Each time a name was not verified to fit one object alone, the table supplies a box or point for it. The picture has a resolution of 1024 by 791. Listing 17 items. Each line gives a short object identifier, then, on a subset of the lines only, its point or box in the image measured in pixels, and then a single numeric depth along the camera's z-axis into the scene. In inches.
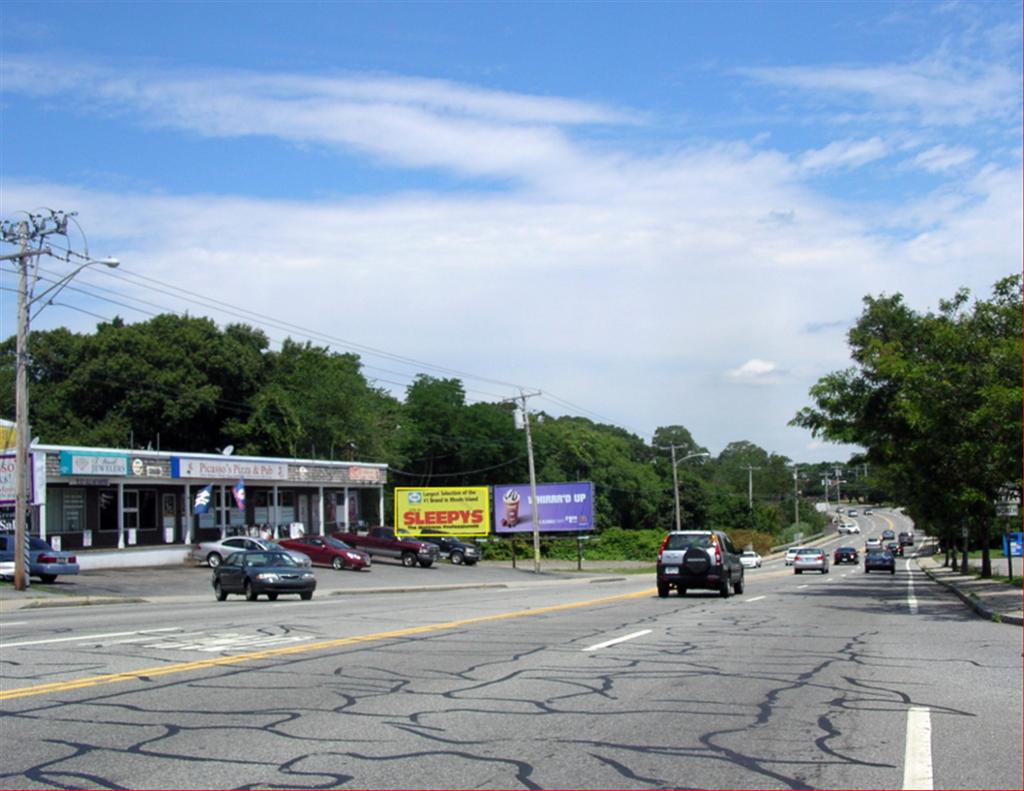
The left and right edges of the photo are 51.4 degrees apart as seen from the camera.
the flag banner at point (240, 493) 2037.4
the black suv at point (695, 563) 1041.5
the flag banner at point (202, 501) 1952.5
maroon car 1939.0
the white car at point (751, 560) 2898.6
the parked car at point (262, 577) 1052.5
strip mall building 1756.9
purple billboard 2736.2
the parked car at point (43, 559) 1380.4
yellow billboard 2728.8
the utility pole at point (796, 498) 5394.2
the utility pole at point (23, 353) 1226.0
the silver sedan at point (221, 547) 1768.0
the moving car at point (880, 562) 2091.5
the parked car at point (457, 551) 2447.1
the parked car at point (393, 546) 2166.6
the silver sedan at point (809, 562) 2107.5
